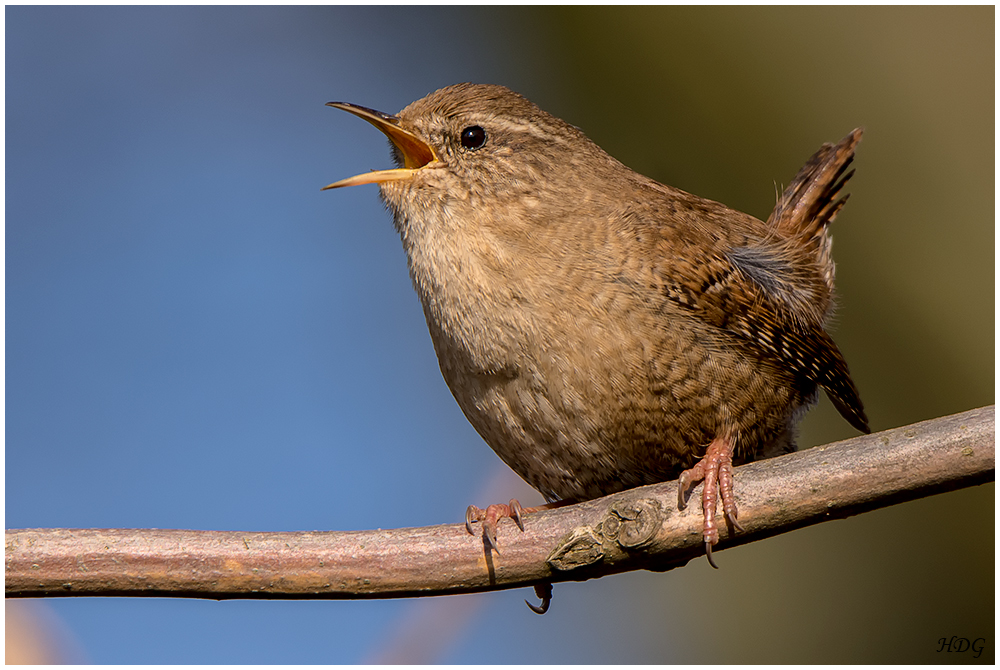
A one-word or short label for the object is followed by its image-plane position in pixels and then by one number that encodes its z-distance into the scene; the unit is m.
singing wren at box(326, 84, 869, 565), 4.87
